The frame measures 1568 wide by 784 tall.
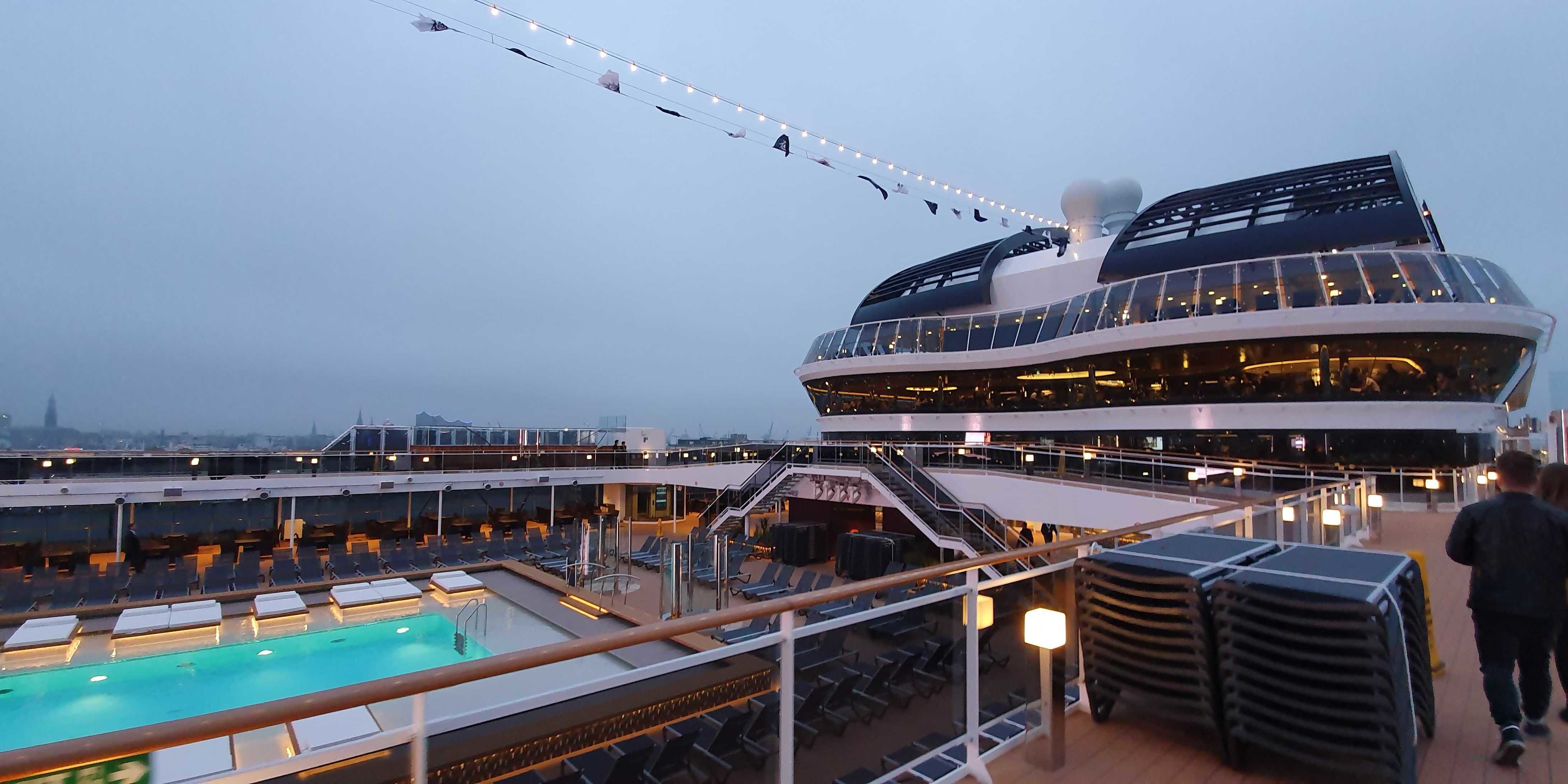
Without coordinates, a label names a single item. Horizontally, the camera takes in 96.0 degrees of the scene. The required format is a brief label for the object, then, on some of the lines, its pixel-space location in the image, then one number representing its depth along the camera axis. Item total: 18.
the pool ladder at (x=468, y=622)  12.27
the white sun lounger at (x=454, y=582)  15.23
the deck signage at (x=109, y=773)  1.36
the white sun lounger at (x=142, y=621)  11.66
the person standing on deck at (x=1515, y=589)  3.19
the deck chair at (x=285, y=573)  15.20
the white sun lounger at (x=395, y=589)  14.05
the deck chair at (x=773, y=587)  14.95
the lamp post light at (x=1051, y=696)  3.19
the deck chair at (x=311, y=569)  15.86
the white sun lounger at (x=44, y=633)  10.98
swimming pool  9.59
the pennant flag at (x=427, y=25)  9.33
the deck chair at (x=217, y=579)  14.78
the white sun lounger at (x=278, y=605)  12.94
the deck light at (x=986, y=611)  3.21
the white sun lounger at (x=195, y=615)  12.05
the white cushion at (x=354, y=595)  13.58
